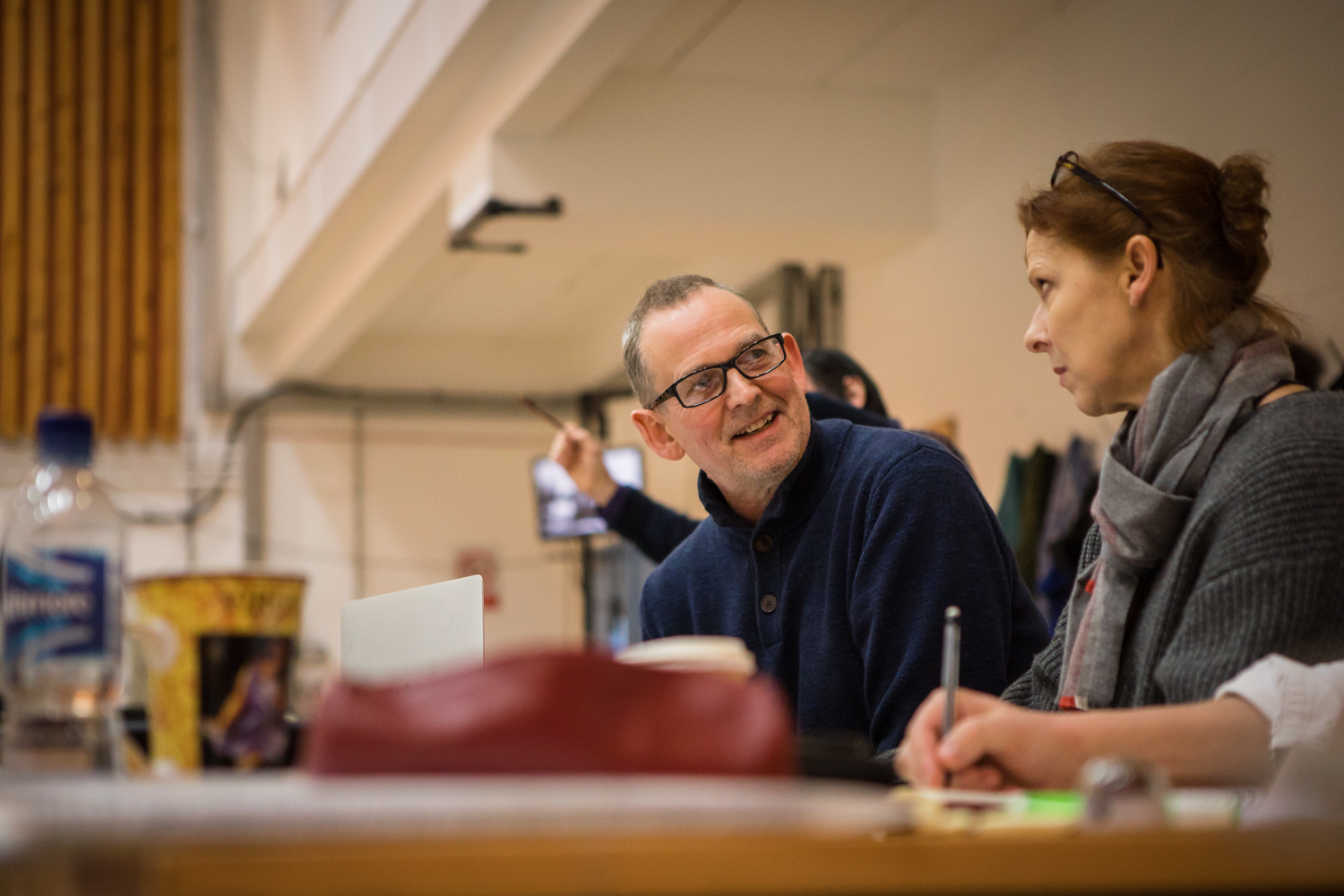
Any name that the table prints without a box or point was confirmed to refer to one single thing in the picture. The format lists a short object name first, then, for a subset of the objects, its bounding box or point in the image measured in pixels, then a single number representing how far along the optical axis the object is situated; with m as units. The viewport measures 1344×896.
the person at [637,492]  3.35
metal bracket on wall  4.73
